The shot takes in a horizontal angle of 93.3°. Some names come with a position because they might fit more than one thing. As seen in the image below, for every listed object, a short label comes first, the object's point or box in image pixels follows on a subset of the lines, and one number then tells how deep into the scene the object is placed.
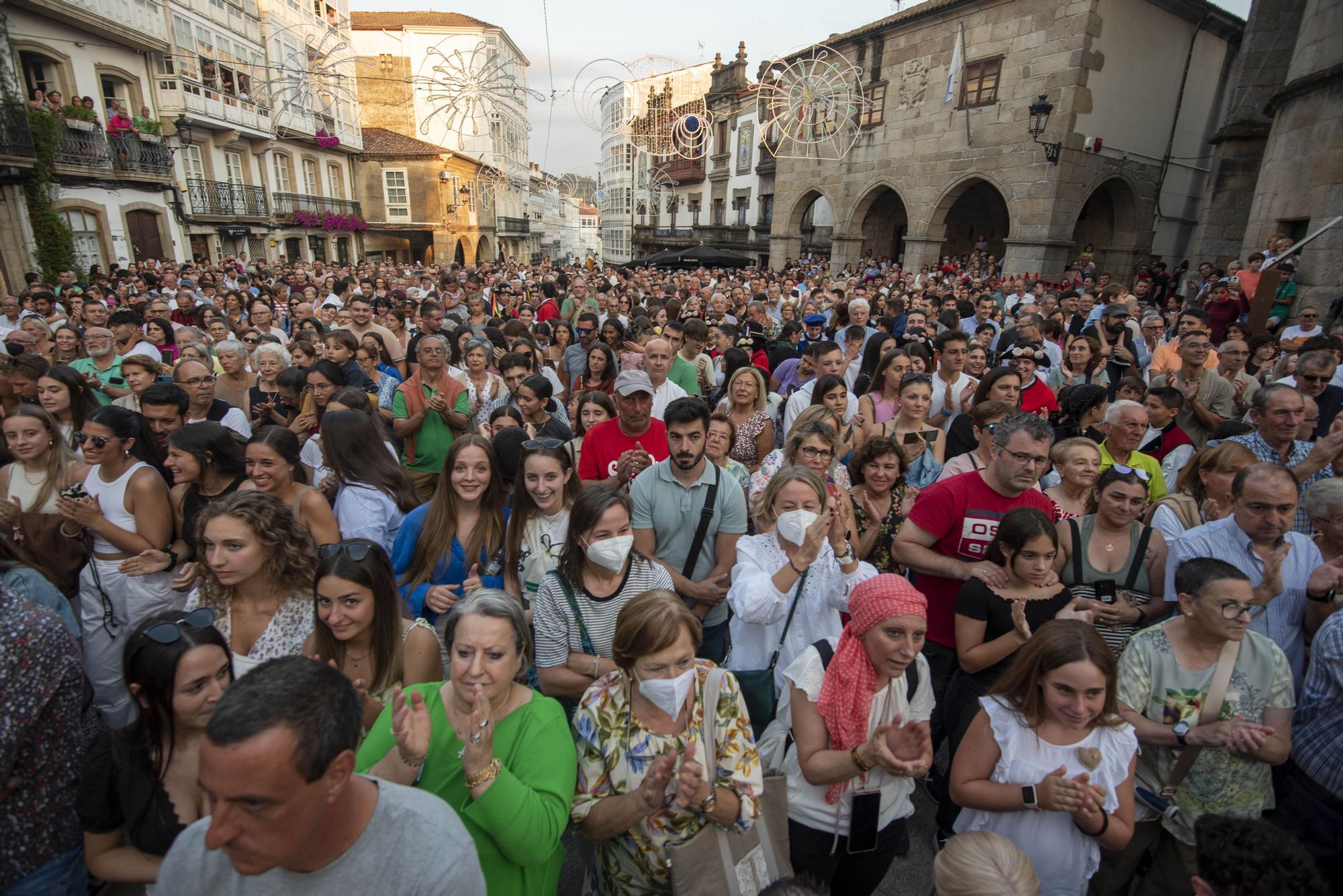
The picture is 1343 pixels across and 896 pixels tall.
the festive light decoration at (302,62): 24.50
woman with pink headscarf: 2.03
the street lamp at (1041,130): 14.52
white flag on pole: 16.03
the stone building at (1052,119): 14.95
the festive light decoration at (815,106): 13.47
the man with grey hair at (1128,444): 3.65
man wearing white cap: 3.90
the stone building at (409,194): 33.97
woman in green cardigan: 1.67
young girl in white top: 1.99
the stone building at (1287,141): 8.43
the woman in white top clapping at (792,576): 2.51
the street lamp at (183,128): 19.76
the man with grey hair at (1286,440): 3.37
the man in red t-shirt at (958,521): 2.93
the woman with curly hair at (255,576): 2.40
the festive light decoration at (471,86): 9.54
